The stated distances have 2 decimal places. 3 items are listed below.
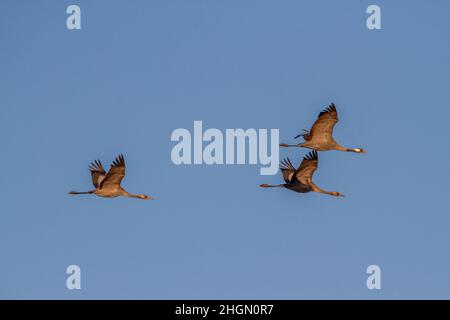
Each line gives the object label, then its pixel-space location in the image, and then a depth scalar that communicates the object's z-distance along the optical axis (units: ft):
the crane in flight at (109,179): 116.47
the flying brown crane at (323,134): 112.88
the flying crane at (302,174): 118.32
